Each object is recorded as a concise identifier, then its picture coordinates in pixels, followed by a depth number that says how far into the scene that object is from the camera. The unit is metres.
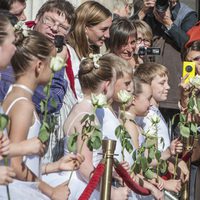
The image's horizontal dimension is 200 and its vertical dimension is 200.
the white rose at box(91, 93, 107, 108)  6.54
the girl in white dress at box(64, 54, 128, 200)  7.20
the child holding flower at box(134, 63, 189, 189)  9.40
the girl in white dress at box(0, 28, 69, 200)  6.28
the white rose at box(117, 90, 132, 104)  7.32
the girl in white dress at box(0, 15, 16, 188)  6.19
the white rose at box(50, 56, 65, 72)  6.03
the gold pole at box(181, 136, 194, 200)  8.76
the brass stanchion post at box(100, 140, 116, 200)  6.73
